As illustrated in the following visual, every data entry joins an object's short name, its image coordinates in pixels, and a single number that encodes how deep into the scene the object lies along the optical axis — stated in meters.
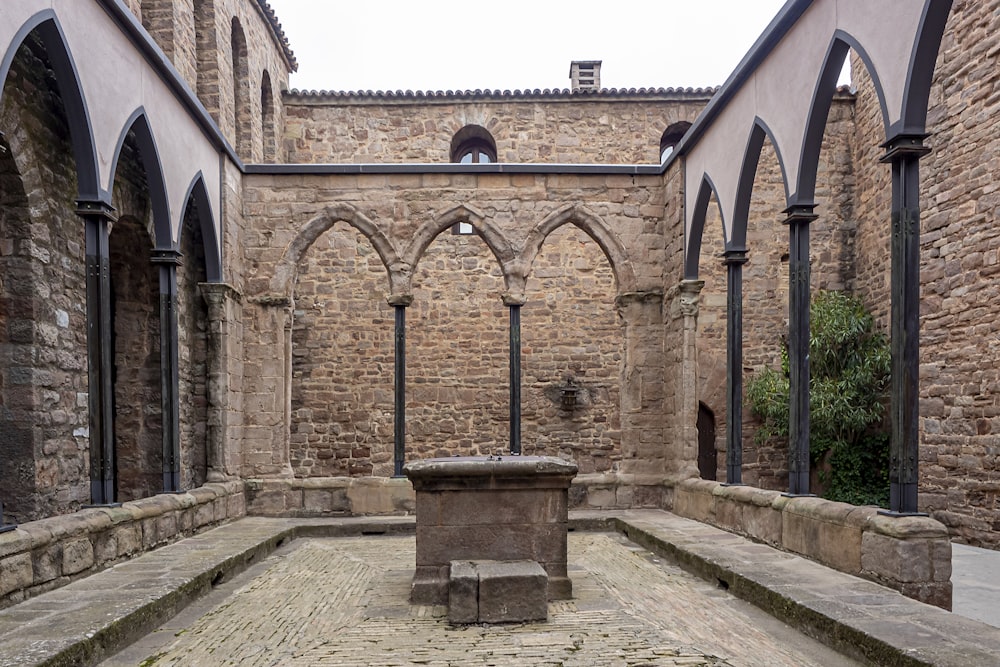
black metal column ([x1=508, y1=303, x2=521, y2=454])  8.13
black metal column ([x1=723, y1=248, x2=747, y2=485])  6.96
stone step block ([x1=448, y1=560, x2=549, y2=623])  4.16
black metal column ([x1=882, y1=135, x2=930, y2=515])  4.21
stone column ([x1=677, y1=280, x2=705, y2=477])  7.92
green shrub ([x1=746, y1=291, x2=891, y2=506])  10.16
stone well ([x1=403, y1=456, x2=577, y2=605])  4.78
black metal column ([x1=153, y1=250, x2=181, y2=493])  6.48
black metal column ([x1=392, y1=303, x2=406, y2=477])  8.27
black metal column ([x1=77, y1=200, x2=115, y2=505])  5.03
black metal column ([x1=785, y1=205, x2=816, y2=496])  5.50
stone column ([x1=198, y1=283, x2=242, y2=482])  7.77
